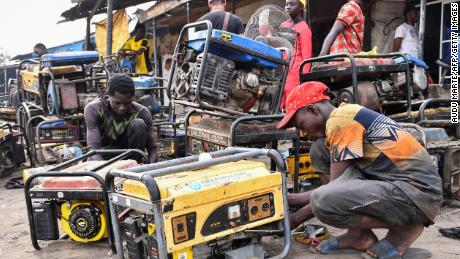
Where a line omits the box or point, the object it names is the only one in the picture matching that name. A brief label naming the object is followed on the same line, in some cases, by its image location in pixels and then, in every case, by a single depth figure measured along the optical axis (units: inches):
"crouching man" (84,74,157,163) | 162.9
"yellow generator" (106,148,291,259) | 94.3
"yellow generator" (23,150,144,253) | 124.5
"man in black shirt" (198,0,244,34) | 194.4
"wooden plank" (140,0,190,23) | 409.7
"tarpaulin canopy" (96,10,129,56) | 489.5
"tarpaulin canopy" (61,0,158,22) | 473.4
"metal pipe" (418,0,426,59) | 240.8
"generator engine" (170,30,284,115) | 154.9
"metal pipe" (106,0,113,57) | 410.3
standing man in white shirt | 279.0
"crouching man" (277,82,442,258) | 106.4
